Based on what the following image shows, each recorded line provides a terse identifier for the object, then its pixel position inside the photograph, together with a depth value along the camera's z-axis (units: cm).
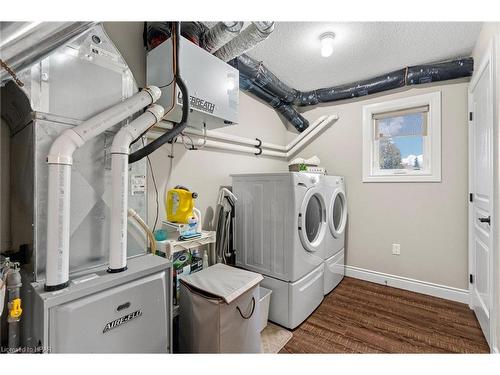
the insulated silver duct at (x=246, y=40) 149
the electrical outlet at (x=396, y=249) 260
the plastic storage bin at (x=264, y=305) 180
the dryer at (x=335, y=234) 234
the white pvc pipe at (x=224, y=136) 172
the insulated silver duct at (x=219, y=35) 148
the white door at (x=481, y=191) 157
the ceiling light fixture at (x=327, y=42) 189
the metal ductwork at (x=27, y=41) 73
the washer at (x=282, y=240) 182
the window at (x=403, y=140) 241
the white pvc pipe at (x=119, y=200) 104
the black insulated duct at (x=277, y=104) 232
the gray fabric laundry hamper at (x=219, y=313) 127
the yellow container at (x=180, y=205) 153
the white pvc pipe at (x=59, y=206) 88
